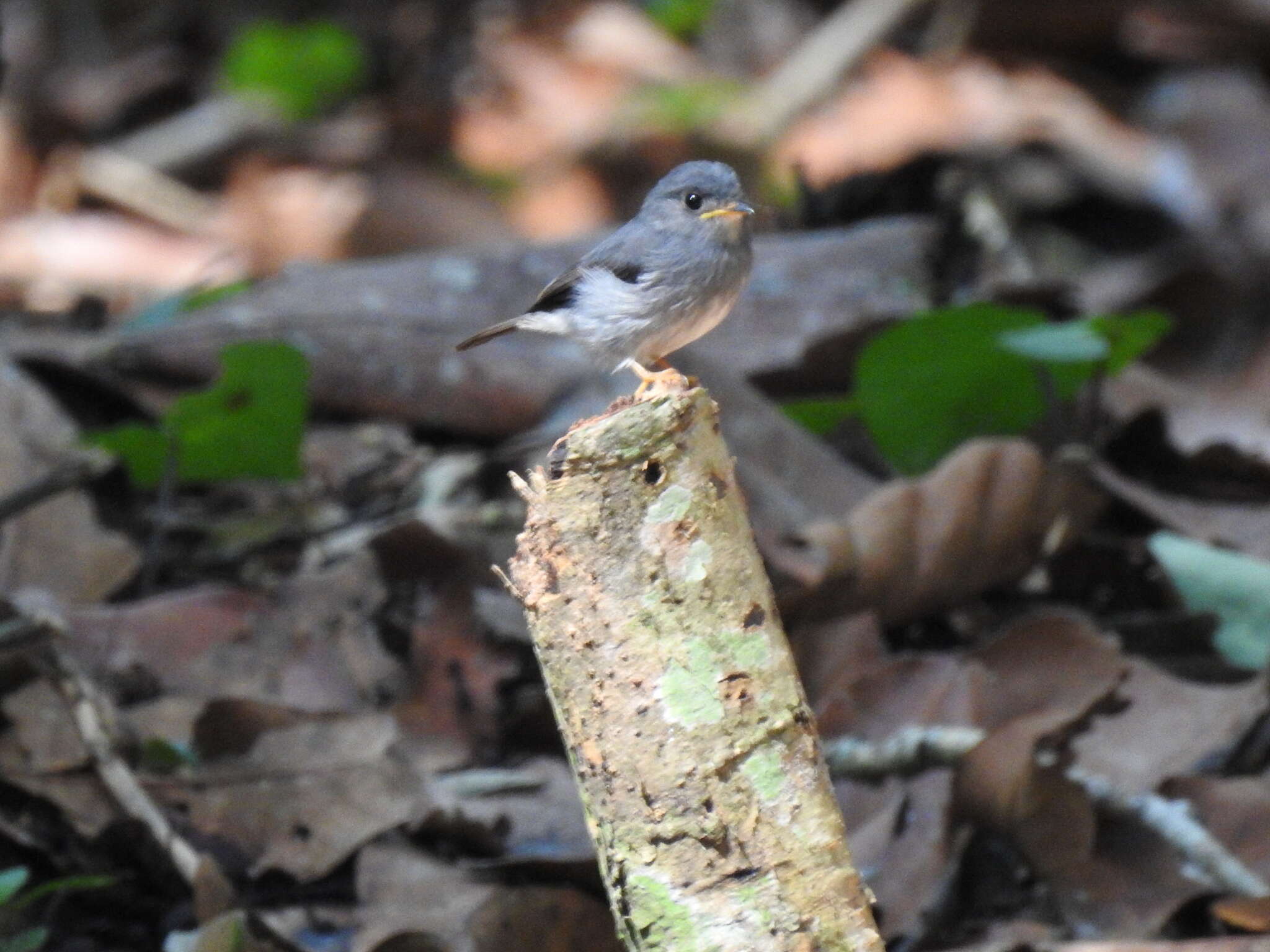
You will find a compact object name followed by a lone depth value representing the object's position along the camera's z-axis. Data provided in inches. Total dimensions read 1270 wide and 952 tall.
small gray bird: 220.7
